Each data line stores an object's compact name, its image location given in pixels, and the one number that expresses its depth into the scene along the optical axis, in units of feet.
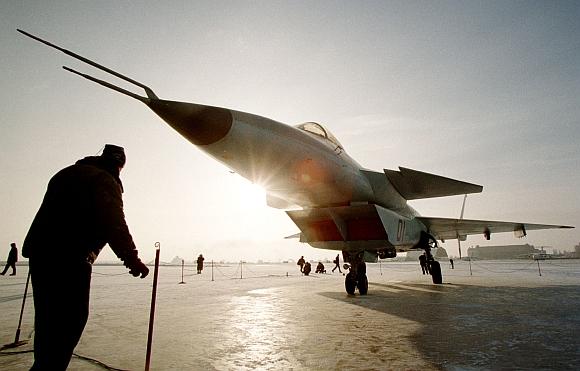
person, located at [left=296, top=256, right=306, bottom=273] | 80.92
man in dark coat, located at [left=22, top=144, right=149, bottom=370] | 6.65
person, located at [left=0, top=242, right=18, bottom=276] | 50.46
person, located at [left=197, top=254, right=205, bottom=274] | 78.89
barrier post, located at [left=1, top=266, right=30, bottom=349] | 11.93
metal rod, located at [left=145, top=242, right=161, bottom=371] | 8.31
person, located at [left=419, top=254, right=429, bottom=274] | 62.99
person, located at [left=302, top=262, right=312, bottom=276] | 70.04
